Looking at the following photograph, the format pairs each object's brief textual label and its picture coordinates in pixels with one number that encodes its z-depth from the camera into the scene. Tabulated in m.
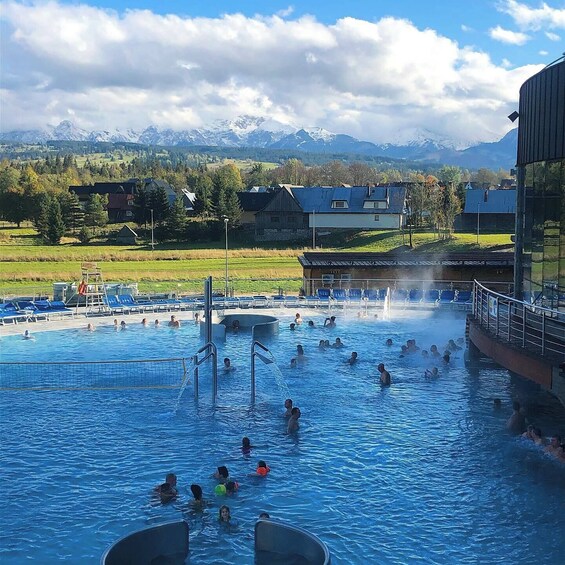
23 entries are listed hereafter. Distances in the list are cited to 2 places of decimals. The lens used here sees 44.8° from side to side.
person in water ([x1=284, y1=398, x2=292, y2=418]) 17.52
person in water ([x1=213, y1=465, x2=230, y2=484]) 13.64
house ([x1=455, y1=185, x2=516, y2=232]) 81.44
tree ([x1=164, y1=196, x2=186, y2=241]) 83.56
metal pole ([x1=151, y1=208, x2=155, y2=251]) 78.01
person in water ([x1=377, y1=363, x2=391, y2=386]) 21.22
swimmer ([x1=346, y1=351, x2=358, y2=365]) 23.98
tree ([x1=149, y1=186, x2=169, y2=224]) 90.25
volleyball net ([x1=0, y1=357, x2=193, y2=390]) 20.84
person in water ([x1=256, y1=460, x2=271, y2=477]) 14.08
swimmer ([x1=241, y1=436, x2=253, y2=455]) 15.36
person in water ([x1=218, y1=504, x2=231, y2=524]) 11.98
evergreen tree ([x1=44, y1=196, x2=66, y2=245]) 79.75
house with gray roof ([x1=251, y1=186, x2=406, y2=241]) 86.19
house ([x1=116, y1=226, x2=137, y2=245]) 84.57
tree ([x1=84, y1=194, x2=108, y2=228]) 92.12
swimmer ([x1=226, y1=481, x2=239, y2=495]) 13.20
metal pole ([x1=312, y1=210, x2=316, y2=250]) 78.16
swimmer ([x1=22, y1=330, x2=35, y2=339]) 28.11
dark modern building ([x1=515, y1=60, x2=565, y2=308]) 16.66
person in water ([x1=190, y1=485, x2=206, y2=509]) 12.57
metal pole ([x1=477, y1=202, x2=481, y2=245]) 77.12
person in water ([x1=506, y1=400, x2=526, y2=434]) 16.52
